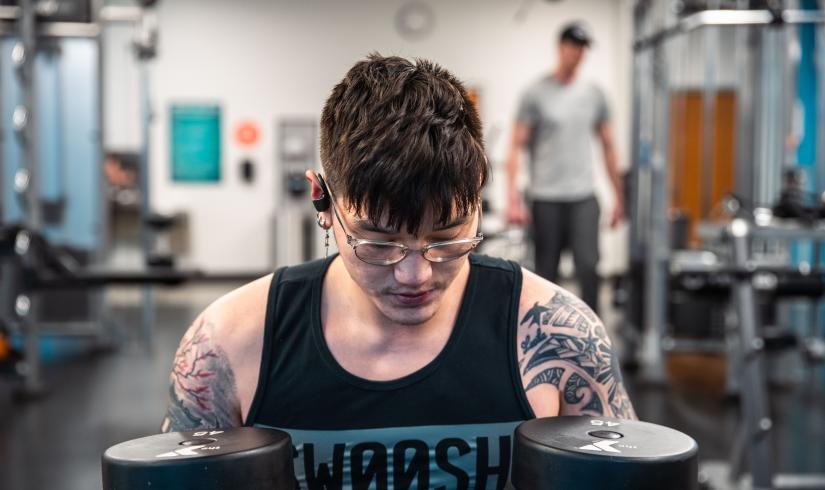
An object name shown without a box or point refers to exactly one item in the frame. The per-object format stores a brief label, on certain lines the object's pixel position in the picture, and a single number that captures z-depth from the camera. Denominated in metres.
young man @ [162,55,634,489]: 0.93
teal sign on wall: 8.63
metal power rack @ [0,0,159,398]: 3.92
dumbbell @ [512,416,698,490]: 0.75
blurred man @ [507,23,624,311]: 3.90
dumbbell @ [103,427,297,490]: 0.77
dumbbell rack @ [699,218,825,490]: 2.55
